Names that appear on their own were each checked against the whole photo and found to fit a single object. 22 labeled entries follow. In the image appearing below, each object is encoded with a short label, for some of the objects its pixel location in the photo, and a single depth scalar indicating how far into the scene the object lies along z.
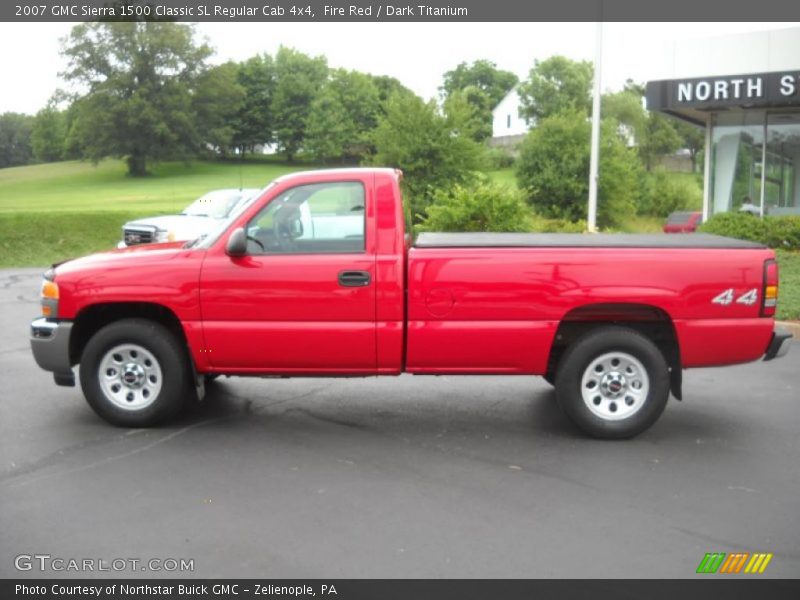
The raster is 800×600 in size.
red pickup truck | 6.24
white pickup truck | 16.30
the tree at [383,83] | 77.29
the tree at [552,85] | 77.56
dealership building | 19.69
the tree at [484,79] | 110.00
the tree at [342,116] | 59.25
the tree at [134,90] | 59.25
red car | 29.97
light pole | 19.06
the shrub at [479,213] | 17.30
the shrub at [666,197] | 42.66
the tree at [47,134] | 67.19
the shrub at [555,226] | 20.72
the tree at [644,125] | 67.06
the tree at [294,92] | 65.12
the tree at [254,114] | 67.56
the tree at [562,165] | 29.25
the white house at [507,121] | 86.31
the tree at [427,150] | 23.95
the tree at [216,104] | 62.25
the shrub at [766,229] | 16.44
